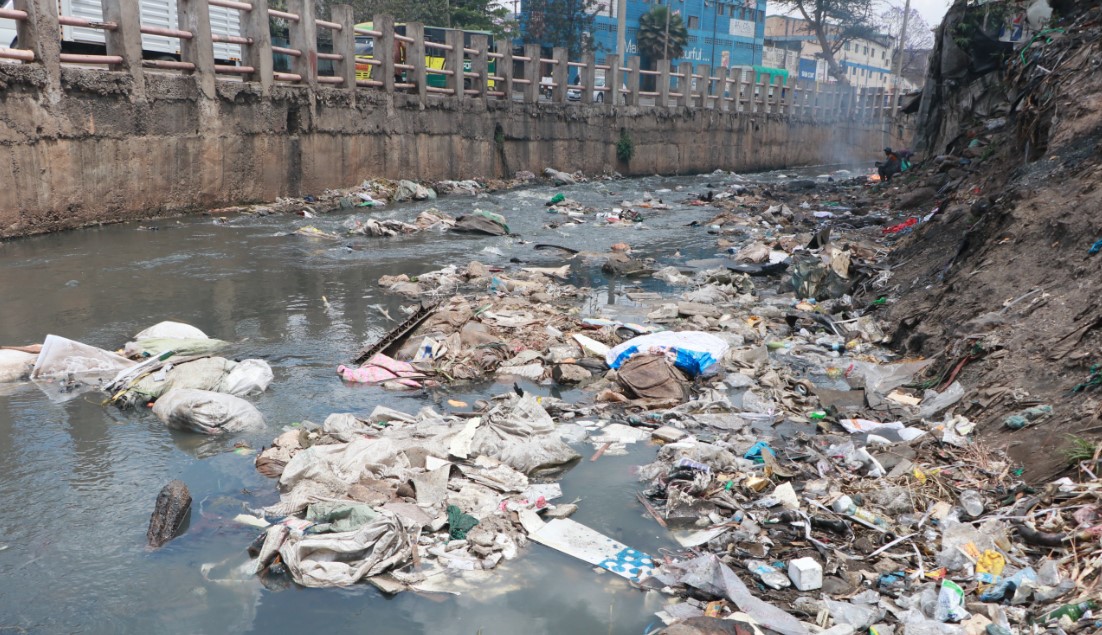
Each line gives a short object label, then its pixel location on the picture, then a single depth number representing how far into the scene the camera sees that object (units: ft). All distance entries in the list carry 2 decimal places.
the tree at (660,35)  112.98
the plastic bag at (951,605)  8.94
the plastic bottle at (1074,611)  8.34
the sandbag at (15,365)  16.35
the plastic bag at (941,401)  14.73
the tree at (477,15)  90.63
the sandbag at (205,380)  15.48
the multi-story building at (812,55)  173.47
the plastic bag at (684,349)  17.81
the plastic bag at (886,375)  16.56
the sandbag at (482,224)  37.09
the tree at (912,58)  159.11
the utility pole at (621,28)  75.00
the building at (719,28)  137.46
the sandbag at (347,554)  10.18
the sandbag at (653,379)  16.49
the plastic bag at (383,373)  17.22
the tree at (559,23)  100.78
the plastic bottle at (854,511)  11.00
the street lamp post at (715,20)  140.64
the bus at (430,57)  55.36
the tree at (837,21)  137.18
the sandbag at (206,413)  14.38
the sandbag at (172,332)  18.66
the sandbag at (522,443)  13.26
